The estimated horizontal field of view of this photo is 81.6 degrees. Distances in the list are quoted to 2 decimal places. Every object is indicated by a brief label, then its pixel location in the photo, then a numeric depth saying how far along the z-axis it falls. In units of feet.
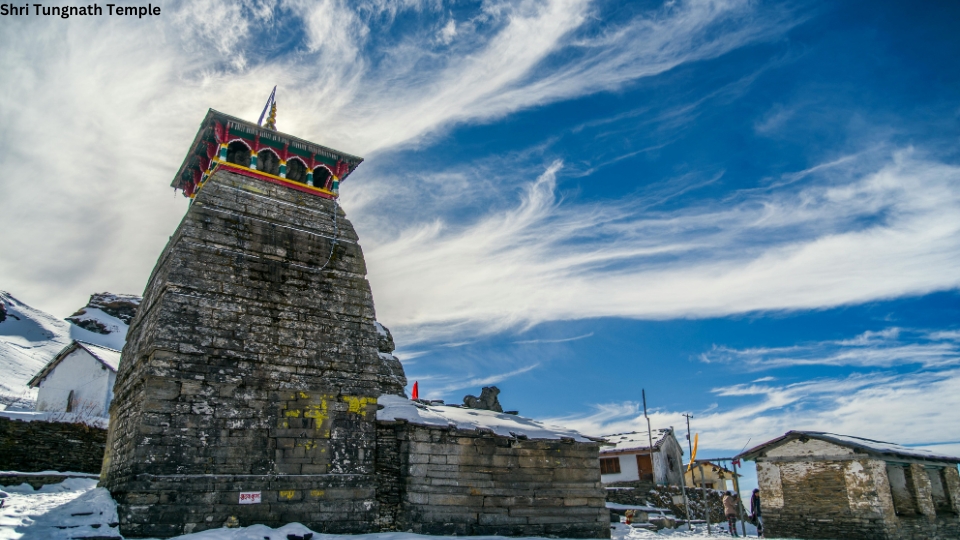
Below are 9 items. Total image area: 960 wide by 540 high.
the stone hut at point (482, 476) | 36.11
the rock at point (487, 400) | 64.64
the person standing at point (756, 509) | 66.20
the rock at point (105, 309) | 151.84
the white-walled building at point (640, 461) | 111.65
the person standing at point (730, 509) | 64.18
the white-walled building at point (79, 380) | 86.33
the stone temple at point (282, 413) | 31.09
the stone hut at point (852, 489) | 55.98
